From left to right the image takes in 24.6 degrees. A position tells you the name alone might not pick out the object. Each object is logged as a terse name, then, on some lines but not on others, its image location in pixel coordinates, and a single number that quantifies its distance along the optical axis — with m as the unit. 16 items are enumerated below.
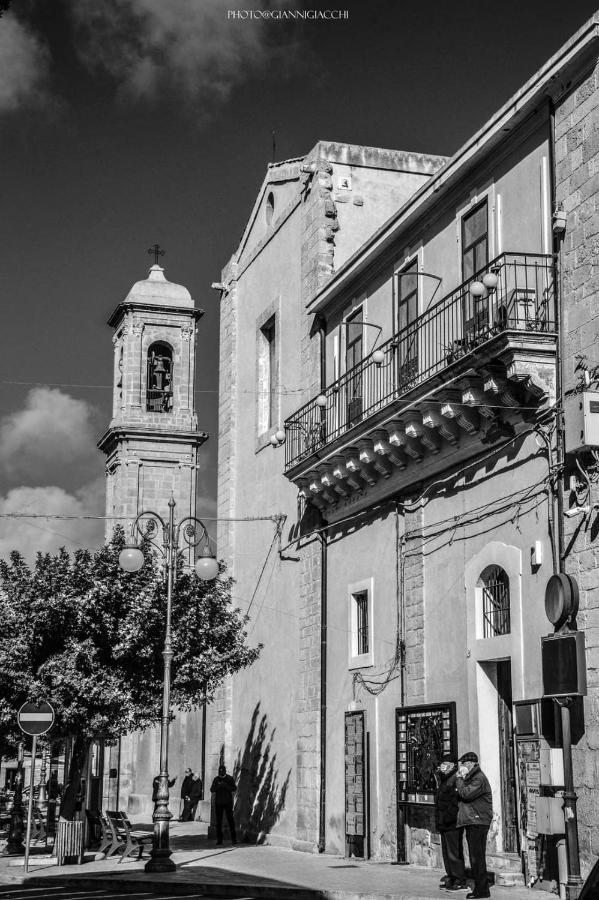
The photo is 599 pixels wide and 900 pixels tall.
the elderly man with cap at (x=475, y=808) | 15.40
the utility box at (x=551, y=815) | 14.74
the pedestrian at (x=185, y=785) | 34.59
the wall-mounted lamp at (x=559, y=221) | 16.14
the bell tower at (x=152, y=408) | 50.03
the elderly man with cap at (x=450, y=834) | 15.87
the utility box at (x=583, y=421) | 14.97
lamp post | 19.33
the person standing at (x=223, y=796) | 25.81
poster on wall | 15.55
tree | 22.06
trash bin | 20.89
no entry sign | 19.55
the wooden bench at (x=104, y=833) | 22.30
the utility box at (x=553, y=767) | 15.05
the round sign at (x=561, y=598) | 15.15
